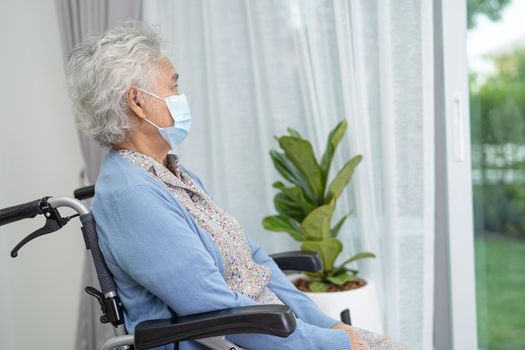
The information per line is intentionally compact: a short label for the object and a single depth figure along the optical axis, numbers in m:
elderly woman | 1.31
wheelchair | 1.19
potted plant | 2.08
